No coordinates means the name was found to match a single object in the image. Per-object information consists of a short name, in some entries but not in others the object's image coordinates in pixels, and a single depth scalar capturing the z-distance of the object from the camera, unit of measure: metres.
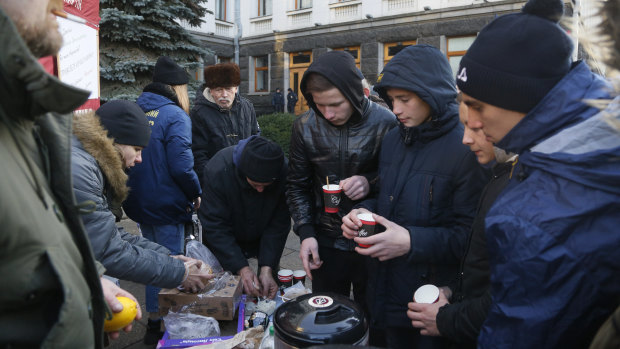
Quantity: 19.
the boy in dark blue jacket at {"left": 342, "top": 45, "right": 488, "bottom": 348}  1.86
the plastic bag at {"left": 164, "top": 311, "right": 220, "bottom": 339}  2.26
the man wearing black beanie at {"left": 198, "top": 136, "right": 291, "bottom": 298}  2.68
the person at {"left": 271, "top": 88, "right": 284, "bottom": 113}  17.56
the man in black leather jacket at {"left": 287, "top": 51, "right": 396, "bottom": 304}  2.45
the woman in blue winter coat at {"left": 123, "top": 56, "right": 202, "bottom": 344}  3.37
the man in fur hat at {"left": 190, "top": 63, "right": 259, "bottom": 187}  4.41
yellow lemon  1.54
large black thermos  1.67
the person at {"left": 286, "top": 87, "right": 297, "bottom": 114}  17.22
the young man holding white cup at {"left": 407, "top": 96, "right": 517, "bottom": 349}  1.44
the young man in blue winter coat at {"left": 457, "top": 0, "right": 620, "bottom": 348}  1.01
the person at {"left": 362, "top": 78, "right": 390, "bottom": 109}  4.89
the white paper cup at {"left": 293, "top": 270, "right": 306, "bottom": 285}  2.82
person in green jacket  0.94
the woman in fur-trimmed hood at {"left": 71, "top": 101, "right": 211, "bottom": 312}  1.98
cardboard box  2.40
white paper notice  3.35
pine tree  7.18
